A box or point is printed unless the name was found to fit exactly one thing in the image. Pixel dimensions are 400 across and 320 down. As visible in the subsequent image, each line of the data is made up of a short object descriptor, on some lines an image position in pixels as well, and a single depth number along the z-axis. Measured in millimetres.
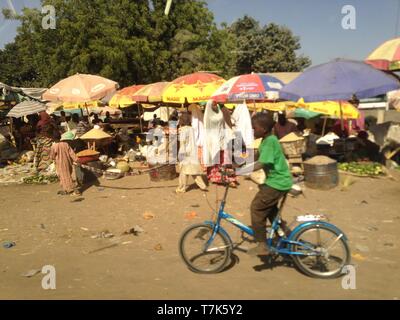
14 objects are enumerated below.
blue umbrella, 7410
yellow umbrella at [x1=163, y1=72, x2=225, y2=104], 8945
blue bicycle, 3891
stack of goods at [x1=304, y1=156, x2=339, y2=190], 7801
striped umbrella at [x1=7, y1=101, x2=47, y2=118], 13836
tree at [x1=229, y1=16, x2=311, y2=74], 37125
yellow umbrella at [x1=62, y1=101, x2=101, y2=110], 17875
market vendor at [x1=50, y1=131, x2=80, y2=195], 8094
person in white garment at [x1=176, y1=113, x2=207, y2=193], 7828
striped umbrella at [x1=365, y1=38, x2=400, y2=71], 8133
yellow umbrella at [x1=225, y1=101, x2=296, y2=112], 13867
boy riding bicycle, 3801
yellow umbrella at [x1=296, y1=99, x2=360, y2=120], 11195
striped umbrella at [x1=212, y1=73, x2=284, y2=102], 8523
